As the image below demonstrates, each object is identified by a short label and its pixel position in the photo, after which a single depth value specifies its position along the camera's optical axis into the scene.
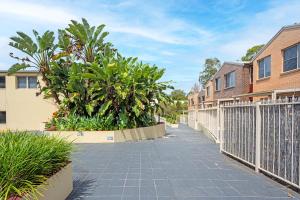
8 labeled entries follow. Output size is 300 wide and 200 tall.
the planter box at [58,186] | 3.09
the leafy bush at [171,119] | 22.06
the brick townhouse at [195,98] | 33.91
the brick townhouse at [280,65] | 12.71
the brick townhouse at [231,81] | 18.78
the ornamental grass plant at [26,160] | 2.78
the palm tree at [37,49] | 11.25
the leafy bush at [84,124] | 10.71
